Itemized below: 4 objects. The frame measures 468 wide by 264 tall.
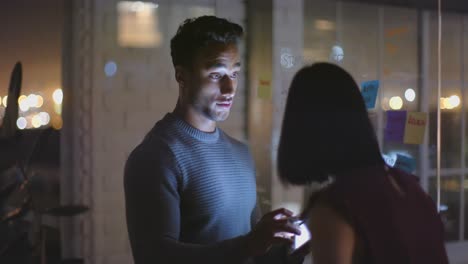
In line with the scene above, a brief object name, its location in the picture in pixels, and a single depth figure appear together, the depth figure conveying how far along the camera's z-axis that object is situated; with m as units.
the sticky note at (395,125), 2.52
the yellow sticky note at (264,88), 3.14
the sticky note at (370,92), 2.13
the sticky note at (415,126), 2.45
